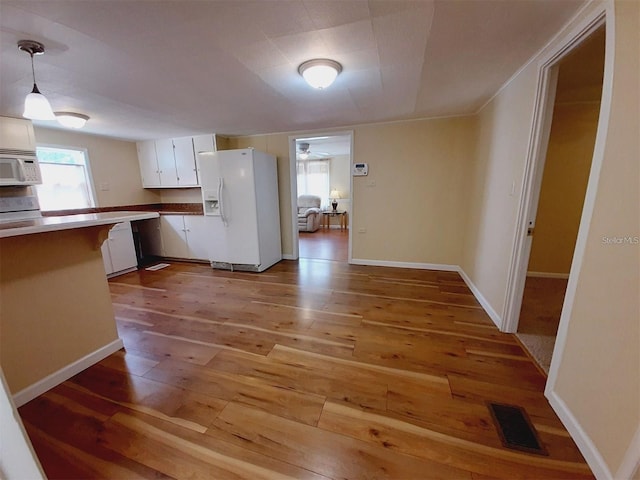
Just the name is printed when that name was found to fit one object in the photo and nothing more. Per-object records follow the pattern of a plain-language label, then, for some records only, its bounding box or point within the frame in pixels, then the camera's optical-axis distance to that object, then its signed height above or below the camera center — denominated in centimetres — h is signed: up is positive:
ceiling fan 613 +104
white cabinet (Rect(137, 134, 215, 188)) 424 +54
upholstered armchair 705 -65
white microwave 290 +29
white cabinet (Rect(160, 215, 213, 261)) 423 -76
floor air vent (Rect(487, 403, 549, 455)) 126 -127
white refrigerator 364 -21
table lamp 779 -20
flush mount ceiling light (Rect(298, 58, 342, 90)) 187 +89
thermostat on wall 385 +30
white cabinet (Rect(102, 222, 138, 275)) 377 -91
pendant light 158 +60
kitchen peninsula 149 -74
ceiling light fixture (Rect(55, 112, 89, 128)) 276 +80
